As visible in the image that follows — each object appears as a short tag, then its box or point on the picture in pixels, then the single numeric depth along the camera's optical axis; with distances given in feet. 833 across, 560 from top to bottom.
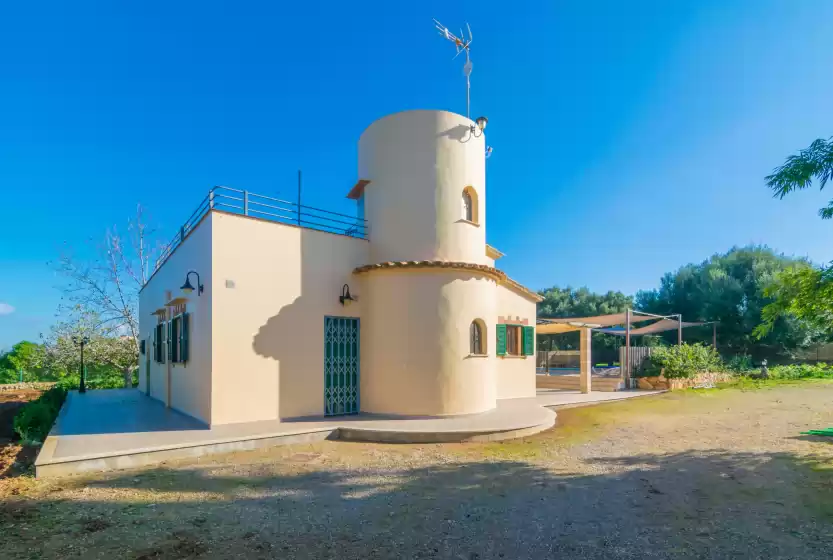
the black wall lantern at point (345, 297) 34.38
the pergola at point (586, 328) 51.88
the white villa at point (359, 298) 29.99
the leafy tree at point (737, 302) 81.76
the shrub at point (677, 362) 57.77
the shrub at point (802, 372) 71.20
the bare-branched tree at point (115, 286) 71.51
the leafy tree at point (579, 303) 122.93
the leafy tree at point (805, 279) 16.24
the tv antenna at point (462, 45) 40.45
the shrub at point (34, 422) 27.07
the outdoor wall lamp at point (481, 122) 37.42
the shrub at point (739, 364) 73.09
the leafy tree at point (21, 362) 79.66
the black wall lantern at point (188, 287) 30.79
